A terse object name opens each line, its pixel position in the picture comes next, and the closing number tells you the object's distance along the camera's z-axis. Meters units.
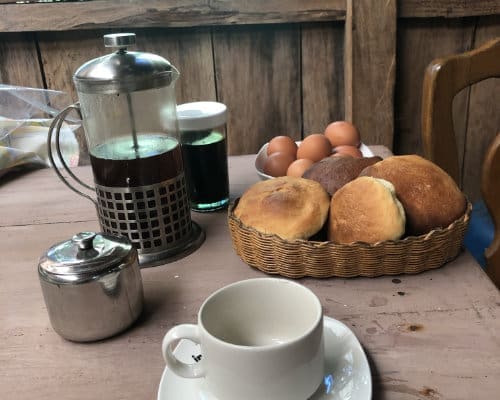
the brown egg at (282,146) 0.89
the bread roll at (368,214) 0.57
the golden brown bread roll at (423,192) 0.60
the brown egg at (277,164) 0.85
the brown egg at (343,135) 0.93
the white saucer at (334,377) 0.42
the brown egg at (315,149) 0.88
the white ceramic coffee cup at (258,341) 0.38
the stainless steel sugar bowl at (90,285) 0.49
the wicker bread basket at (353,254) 0.57
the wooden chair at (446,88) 0.95
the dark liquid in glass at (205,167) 0.78
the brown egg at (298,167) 0.80
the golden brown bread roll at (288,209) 0.59
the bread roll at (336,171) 0.67
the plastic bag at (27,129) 1.03
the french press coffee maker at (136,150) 0.61
